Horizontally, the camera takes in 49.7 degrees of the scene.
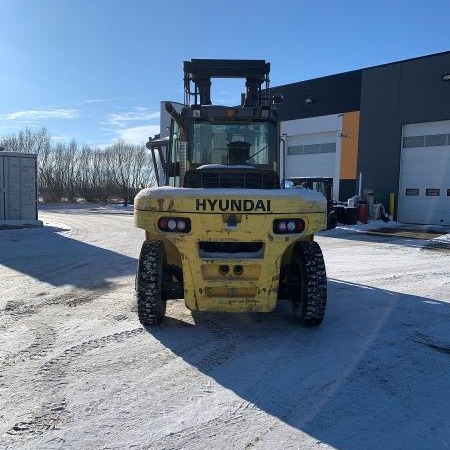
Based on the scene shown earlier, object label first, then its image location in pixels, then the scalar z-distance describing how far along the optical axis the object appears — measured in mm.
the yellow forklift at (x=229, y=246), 4832
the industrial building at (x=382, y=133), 21531
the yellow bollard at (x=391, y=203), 22938
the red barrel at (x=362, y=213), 20812
